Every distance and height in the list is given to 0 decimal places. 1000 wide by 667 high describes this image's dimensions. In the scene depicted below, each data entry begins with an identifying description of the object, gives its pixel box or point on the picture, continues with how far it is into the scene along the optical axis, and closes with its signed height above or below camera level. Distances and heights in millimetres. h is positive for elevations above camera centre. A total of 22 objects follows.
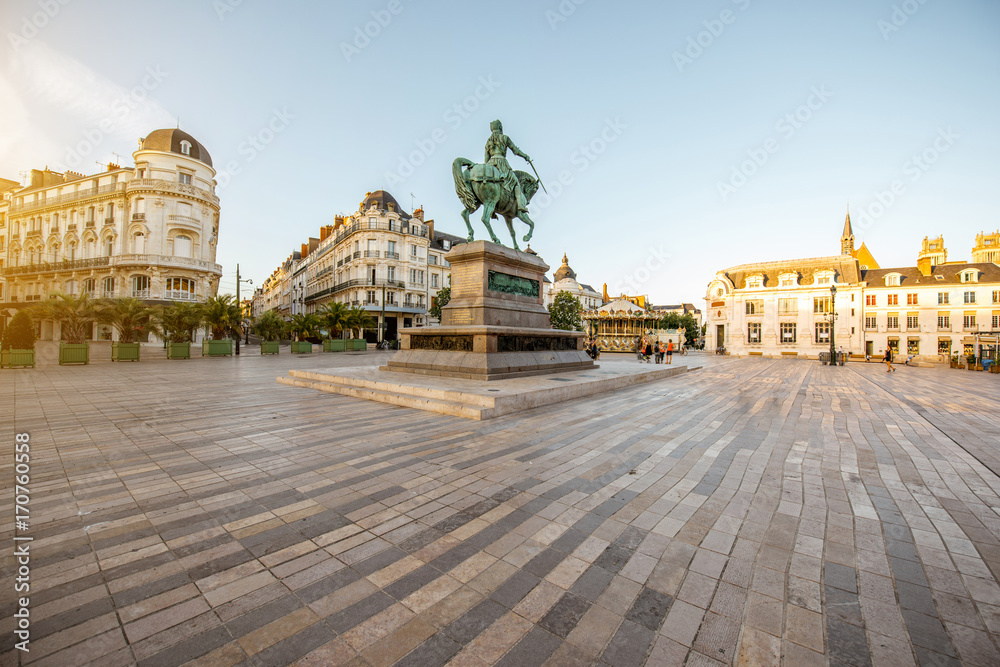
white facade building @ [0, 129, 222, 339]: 35875 +10174
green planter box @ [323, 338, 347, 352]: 35562 -565
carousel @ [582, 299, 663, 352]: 38625 +1497
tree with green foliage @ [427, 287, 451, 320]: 48031 +4724
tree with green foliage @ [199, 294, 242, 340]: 27766 +1572
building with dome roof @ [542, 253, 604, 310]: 83688 +11178
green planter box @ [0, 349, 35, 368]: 16725 -932
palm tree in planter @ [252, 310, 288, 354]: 36906 +1122
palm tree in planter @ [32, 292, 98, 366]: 20109 +1182
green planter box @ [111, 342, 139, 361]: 20734 -731
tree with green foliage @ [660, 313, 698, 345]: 79062 +3406
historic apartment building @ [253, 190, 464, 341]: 48000 +9752
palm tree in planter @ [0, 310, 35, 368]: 16922 -256
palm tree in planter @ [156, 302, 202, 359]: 24111 +913
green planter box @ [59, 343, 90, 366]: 18484 -773
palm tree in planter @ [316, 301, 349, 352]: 38250 +1965
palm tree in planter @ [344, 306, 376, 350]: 37625 +1727
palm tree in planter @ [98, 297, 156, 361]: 20875 +1023
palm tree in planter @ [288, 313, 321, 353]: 38531 +1283
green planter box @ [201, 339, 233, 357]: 26344 -694
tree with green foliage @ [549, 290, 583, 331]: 49344 +3498
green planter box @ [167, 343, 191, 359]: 23297 -754
